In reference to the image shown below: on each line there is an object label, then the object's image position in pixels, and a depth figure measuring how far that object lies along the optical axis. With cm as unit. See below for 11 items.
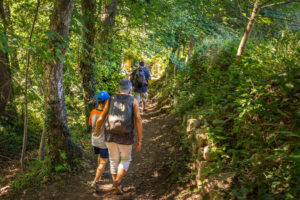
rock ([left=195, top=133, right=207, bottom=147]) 389
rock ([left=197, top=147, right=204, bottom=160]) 374
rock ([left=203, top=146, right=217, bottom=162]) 340
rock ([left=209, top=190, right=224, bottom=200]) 269
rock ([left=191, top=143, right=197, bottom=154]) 416
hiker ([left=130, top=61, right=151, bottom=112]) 846
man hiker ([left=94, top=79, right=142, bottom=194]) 357
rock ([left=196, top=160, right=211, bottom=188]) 331
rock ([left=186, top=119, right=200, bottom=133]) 470
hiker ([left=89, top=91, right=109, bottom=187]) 412
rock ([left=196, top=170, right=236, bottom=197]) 274
